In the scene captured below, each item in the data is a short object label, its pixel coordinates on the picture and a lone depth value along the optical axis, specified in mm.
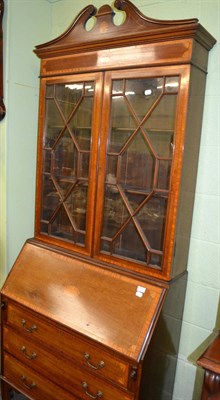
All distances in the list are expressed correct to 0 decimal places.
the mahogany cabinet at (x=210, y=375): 1068
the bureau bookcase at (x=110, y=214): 1374
